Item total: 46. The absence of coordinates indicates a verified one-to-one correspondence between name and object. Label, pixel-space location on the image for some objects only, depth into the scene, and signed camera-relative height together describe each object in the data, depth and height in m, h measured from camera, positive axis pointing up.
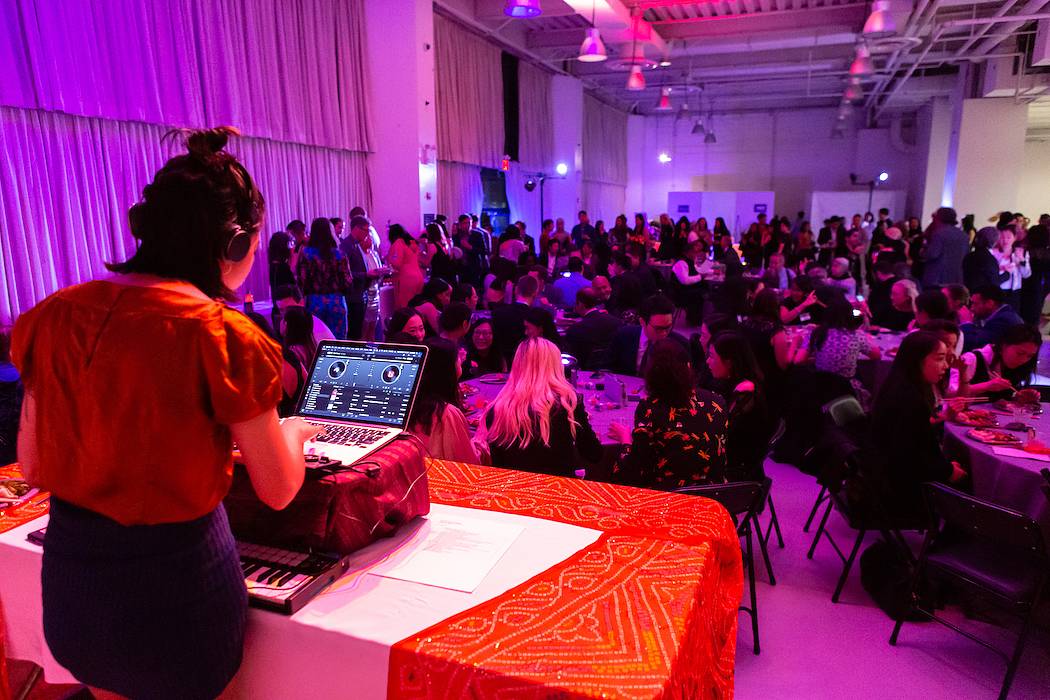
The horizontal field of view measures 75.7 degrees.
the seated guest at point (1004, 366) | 4.07 -0.93
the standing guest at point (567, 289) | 7.55 -0.76
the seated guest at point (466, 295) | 6.10 -0.65
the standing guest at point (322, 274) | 6.21 -0.46
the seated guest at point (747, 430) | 3.57 -1.11
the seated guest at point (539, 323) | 4.80 -0.72
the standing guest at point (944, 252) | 8.59 -0.46
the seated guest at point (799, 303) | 6.40 -0.81
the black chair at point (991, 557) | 2.50 -1.40
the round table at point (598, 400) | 3.56 -1.01
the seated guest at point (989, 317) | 4.82 -0.73
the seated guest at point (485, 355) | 4.81 -0.95
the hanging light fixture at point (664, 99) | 11.66 +2.06
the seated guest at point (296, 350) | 3.43 -0.67
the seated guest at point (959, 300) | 5.38 -0.67
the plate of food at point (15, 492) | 1.82 -0.72
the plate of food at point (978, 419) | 3.53 -1.06
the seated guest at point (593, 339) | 5.16 -0.90
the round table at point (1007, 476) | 2.93 -1.18
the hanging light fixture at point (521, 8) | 5.89 +1.85
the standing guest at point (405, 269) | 7.43 -0.51
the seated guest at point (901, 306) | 5.95 -0.79
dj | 1.07 -0.33
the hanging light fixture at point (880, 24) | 6.88 +1.95
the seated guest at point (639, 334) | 4.58 -0.83
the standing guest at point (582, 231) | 13.27 -0.21
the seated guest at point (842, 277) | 7.64 -0.68
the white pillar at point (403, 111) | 9.05 +1.51
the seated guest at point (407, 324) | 3.99 -0.60
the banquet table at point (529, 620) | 1.17 -0.74
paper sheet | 1.43 -0.74
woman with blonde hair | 2.82 -0.83
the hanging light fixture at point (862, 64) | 8.94 +2.00
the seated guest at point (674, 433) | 2.76 -0.87
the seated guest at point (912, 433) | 3.20 -1.02
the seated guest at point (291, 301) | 4.67 -0.59
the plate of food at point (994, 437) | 3.27 -1.07
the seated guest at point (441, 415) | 2.73 -0.77
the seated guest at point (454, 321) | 4.34 -0.62
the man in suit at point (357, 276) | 7.08 -0.55
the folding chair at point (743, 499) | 2.59 -1.11
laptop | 1.71 -0.43
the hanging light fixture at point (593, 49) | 7.29 +1.83
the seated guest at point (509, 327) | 5.12 -0.79
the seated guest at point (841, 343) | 4.66 -0.86
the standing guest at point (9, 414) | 2.79 -0.78
